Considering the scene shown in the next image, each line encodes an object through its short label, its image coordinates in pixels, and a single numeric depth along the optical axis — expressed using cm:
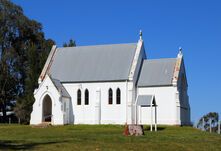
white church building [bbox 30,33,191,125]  5634
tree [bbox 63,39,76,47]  8408
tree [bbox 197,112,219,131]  7032
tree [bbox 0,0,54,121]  7531
